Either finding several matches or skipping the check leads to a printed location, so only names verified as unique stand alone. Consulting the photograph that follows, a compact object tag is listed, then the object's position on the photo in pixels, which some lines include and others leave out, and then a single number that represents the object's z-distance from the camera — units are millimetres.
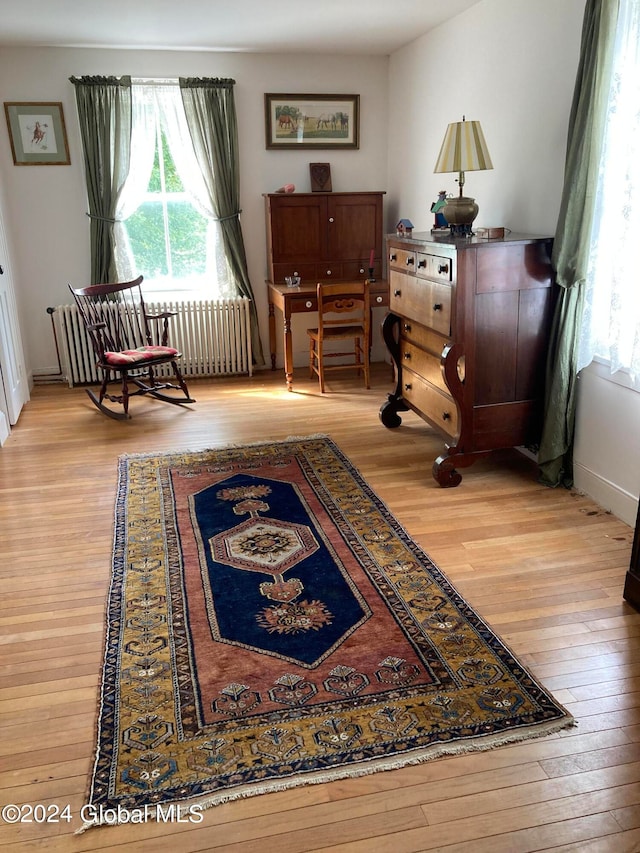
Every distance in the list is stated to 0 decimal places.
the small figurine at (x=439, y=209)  4206
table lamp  3543
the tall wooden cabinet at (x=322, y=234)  5676
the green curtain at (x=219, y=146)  5445
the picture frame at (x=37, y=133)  5277
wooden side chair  5125
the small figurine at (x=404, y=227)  4805
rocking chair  4910
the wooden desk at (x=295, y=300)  5270
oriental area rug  1874
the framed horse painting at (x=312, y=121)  5648
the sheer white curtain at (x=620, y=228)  2904
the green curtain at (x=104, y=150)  5273
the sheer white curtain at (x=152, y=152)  5434
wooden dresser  3361
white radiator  5621
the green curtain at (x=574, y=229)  2941
